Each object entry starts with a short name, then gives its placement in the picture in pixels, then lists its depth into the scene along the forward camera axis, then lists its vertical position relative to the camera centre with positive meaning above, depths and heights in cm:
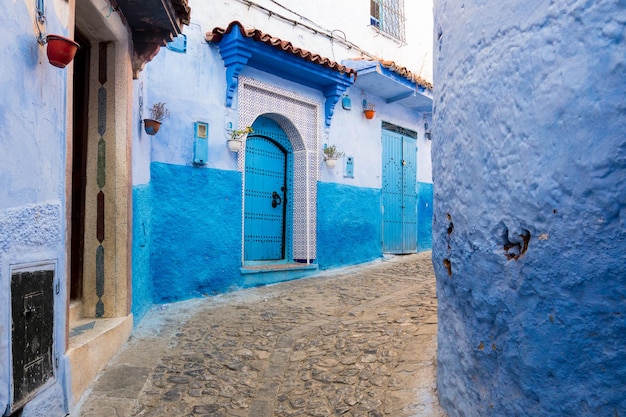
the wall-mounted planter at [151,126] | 515 +94
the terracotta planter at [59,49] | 247 +85
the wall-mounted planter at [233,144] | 634 +92
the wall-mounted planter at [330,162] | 774 +84
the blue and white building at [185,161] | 246 +56
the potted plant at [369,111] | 855 +182
